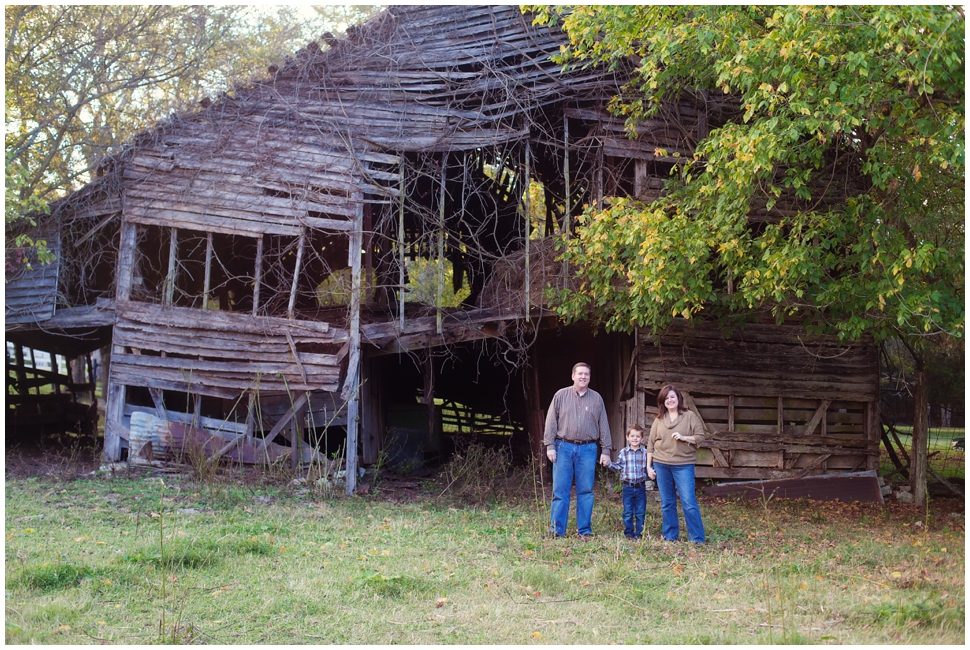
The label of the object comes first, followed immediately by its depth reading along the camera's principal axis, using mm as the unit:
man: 8172
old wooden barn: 11883
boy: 8477
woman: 8109
